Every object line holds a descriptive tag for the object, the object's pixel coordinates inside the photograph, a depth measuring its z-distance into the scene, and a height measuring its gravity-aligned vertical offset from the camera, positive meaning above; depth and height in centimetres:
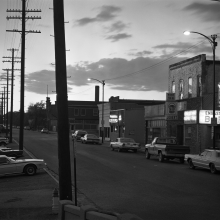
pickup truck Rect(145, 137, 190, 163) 2944 -174
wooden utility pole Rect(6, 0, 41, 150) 3491 +602
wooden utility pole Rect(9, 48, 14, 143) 5693 +639
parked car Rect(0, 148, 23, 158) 2939 -206
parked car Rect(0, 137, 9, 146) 4756 -204
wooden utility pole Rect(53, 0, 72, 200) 1188 +59
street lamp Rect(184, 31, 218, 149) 2793 +582
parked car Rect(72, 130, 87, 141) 6656 -144
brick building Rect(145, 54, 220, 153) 3688 +224
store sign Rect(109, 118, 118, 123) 6500 +90
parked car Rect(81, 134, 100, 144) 5766 -195
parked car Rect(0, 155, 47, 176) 2120 -220
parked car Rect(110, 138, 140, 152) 4109 -197
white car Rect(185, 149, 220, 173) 2286 -202
